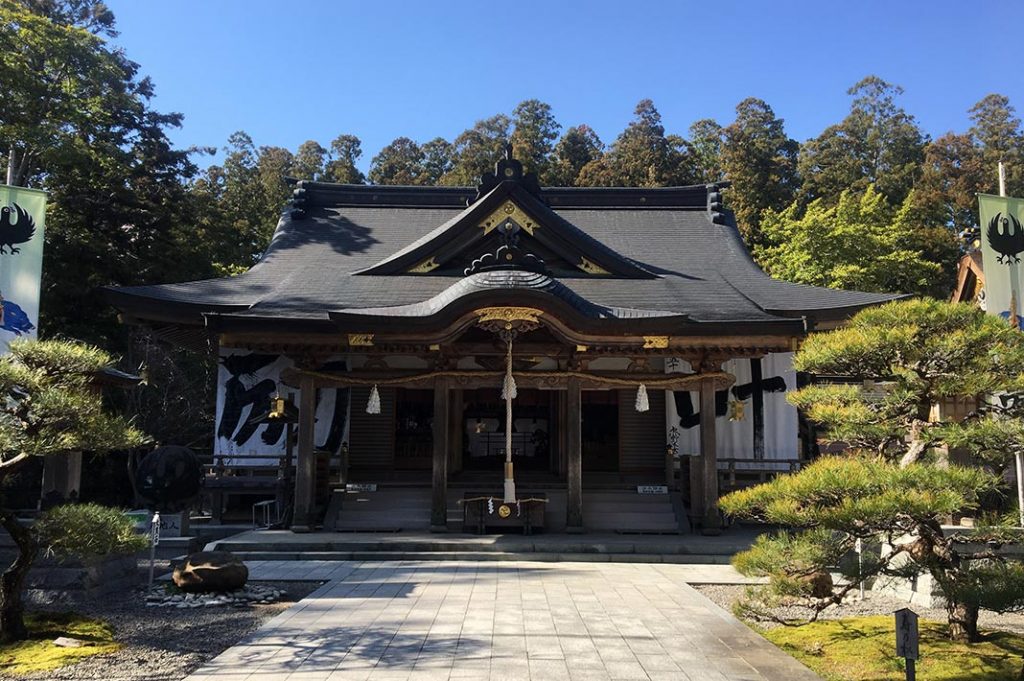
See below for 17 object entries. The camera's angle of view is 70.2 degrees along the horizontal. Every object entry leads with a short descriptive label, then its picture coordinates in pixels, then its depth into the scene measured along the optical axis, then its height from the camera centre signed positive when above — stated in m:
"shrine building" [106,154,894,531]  12.14 +1.48
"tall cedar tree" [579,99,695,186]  42.31 +15.90
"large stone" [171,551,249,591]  8.01 -1.53
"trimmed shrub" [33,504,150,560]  5.80 -0.77
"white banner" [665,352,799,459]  14.55 +0.37
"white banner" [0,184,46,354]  10.24 +2.50
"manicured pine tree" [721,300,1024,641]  5.12 -0.22
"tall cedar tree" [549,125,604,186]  45.47 +19.84
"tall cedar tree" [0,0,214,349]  19.12 +8.05
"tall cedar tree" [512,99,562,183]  48.84 +25.33
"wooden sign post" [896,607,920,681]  4.48 -1.25
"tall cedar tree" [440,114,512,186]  45.94 +20.91
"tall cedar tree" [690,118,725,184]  46.22 +20.39
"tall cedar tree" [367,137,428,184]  51.25 +20.51
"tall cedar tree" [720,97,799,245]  37.09 +14.02
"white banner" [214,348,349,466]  14.56 +0.55
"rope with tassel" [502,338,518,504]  11.68 +0.19
